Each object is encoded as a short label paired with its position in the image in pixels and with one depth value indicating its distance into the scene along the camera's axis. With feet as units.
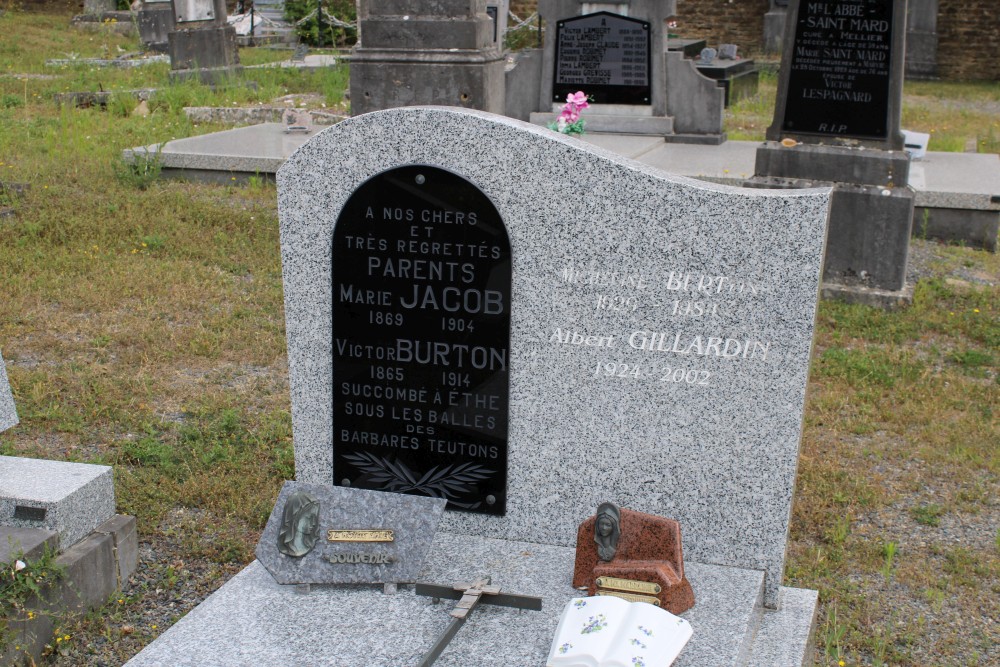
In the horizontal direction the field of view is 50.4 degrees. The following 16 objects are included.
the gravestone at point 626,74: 32.01
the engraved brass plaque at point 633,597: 8.11
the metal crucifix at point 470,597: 8.07
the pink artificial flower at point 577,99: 22.26
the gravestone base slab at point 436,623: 7.79
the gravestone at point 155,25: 57.31
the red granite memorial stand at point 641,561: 8.15
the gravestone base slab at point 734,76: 43.75
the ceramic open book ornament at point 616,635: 7.24
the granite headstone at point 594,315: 8.55
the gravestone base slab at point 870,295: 20.26
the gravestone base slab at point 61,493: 9.86
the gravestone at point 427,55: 23.71
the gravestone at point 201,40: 42.86
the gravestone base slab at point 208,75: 42.06
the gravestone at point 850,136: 20.22
